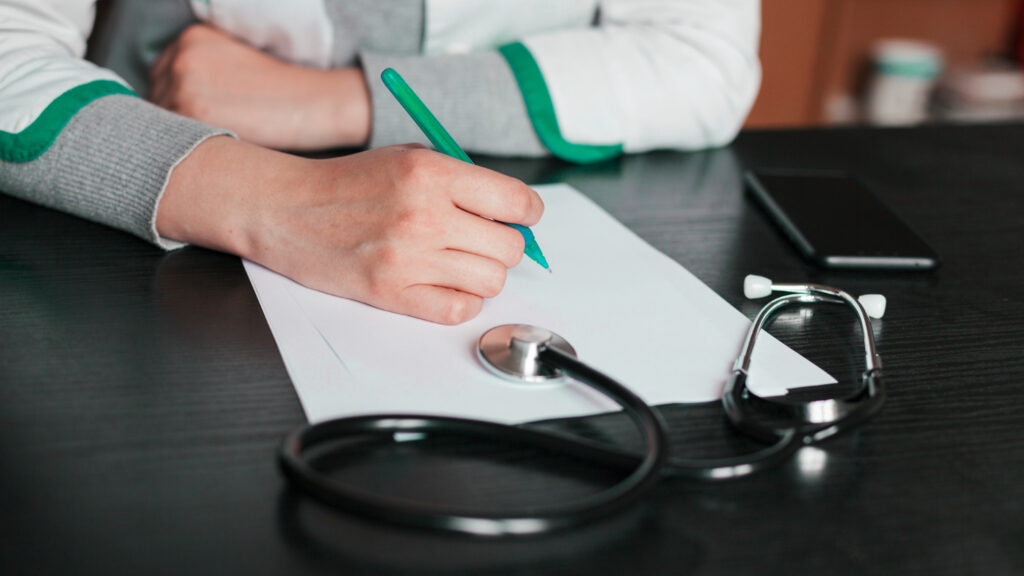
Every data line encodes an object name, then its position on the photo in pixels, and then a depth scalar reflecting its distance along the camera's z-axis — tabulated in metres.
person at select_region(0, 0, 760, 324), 0.45
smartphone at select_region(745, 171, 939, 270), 0.54
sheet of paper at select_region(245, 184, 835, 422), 0.37
